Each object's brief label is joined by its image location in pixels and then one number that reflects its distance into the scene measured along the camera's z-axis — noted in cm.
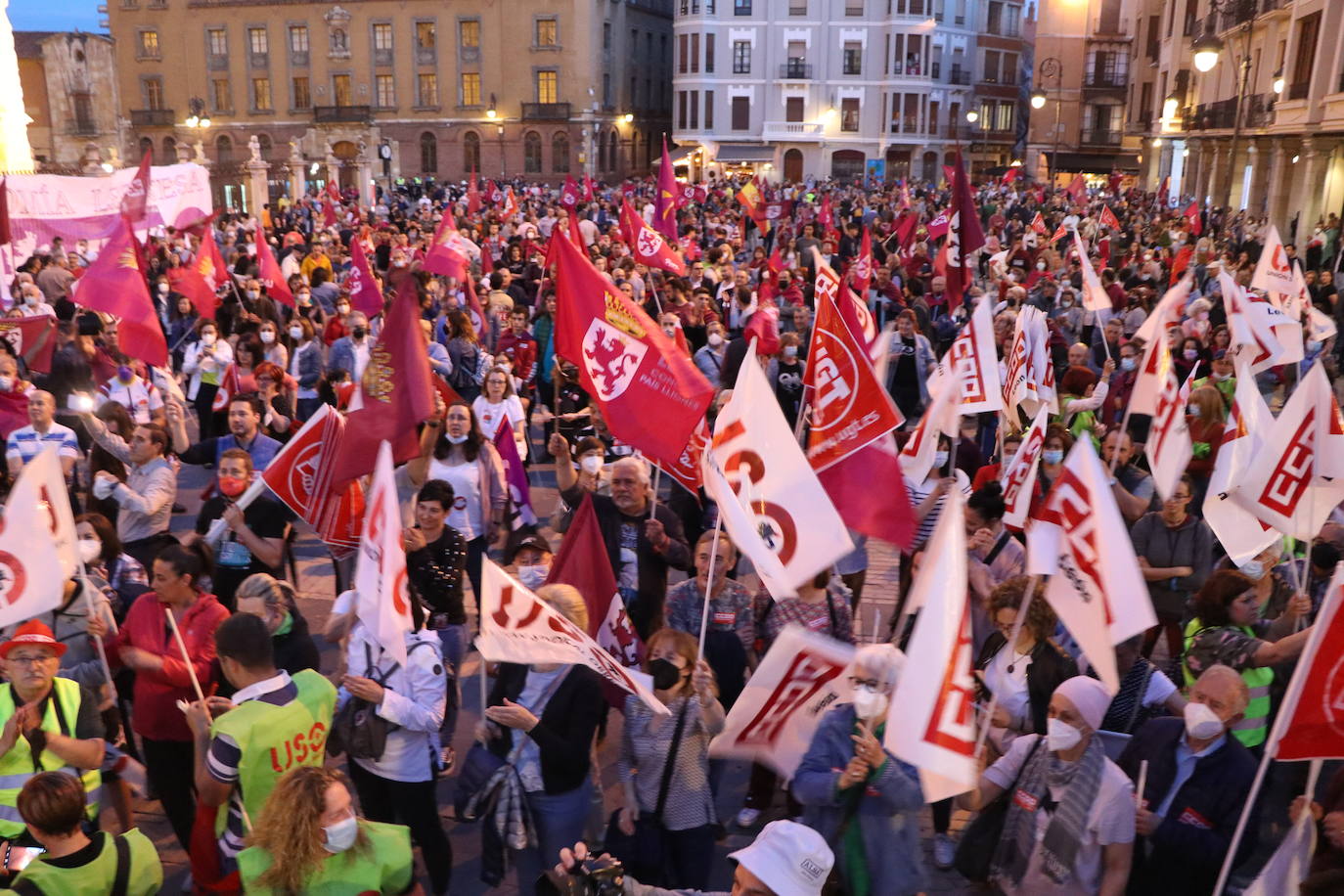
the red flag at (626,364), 614
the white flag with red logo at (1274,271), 1110
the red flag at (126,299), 945
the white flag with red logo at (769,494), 487
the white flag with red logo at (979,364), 796
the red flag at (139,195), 1416
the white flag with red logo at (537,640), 419
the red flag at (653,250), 1383
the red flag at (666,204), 1848
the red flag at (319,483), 623
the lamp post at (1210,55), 1322
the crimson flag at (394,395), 611
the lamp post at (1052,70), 6259
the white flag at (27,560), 462
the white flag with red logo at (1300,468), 568
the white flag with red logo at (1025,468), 640
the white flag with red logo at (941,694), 378
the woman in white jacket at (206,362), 1028
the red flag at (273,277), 1287
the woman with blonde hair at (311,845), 344
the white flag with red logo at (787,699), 418
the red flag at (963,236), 1251
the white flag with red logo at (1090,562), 431
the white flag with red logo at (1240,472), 603
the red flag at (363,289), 1265
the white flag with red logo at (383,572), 434
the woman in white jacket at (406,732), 443
